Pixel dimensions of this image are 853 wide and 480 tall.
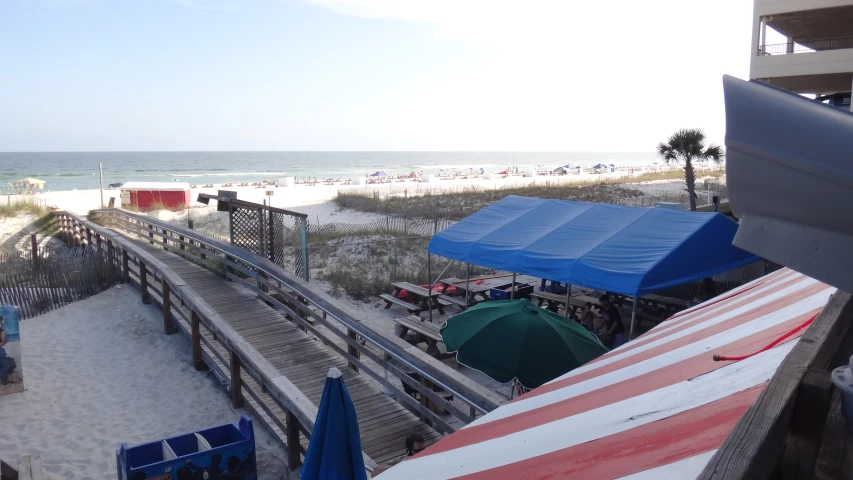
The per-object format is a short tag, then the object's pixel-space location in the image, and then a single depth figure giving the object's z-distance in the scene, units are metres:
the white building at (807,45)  19.39
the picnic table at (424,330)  9.72
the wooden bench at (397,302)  12.38
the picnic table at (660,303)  11.20
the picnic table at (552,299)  12.00
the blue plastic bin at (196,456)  5.57
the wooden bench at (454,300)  11.98
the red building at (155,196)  29.91
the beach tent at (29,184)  40.41
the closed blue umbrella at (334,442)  4.73
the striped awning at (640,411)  2.13
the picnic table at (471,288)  12.72
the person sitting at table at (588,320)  10.28
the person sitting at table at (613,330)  10.05
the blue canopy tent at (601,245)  8.91
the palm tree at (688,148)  20.24
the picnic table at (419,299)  12.39
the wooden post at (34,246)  15.80
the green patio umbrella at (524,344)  6.81
